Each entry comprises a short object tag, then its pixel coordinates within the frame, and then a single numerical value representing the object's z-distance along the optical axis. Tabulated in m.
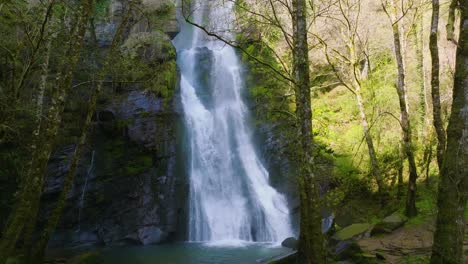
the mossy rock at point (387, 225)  9.81
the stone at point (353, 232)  10.11
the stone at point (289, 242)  14.20
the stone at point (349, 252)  7.48
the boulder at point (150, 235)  17.07
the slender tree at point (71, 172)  9.34
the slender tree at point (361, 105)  12.46
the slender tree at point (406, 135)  10.00
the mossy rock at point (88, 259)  11.24
